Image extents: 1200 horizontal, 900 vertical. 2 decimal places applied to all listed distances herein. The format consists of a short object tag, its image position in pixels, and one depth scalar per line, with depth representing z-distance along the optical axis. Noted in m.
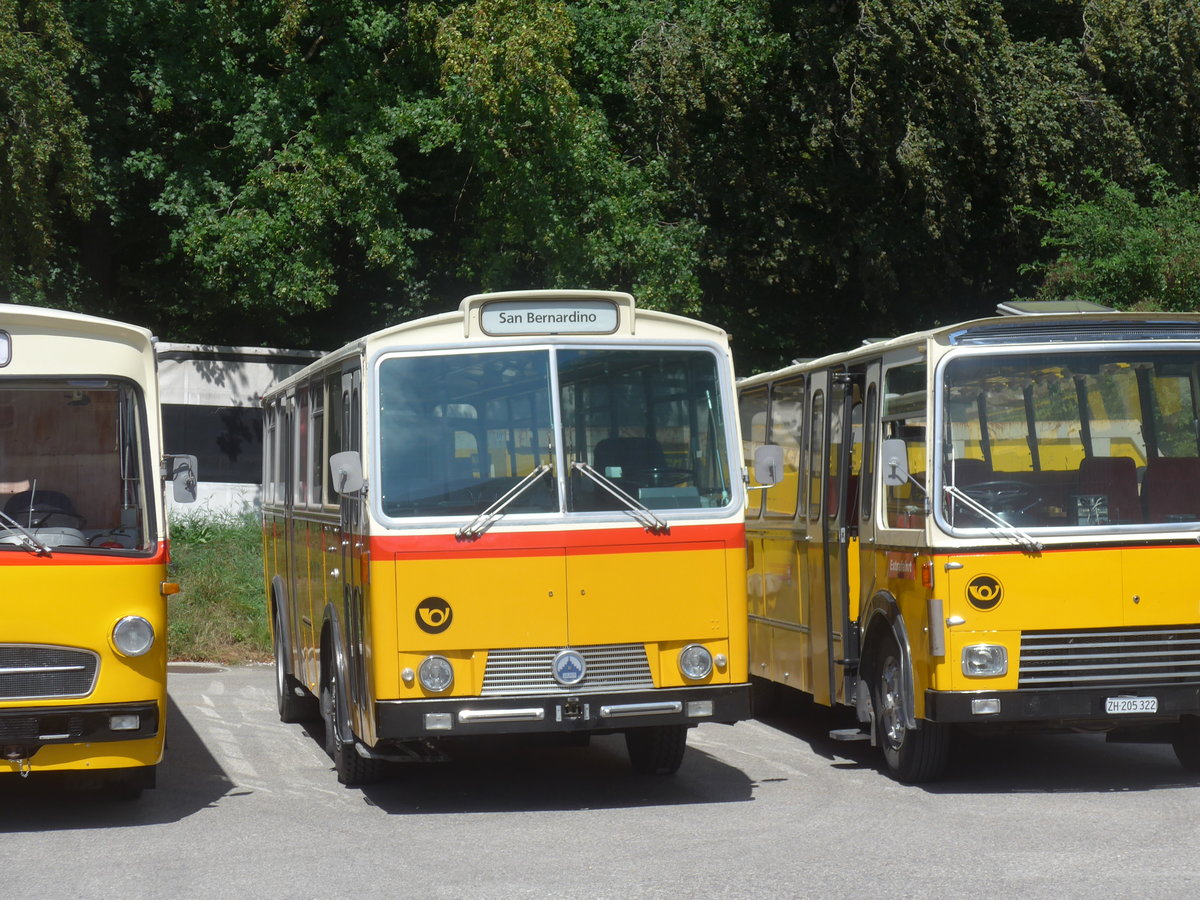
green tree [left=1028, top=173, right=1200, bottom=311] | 20.30
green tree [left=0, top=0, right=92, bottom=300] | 20.91
